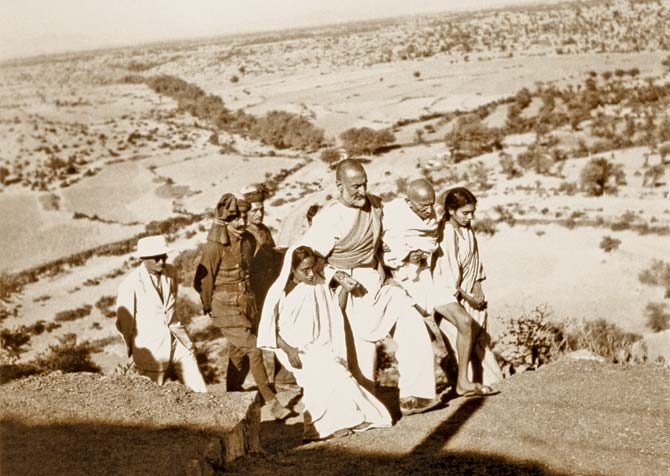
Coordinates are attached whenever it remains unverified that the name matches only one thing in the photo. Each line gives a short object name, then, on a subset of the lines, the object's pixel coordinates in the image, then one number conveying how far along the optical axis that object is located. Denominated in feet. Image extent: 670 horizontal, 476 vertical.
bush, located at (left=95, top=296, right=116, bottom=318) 66.62
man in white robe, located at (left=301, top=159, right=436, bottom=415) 21.20
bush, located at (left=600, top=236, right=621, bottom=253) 59.93
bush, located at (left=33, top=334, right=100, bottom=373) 39.29
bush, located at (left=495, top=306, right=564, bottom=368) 29.53
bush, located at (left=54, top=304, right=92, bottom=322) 67.46
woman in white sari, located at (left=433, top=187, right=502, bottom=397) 22.36
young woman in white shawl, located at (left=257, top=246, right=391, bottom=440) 20.38
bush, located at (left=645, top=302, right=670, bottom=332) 45.35
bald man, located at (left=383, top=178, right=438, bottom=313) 21.75
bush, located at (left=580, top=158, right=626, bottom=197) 79.30
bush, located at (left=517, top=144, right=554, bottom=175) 91.19
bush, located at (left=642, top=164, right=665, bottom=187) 79.61
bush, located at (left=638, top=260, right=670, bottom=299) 52.13
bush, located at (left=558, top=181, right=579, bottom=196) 81.00
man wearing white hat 24.16
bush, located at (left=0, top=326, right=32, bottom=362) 46.29
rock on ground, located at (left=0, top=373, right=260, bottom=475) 18.02
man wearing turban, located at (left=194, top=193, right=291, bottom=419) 24.77
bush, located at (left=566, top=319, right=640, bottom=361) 30.48
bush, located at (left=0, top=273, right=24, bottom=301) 73.64
